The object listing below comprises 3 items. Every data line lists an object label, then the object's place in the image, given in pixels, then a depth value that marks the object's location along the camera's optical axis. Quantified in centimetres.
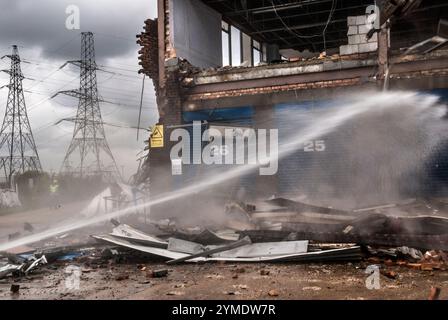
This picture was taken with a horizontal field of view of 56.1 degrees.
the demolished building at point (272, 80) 1157
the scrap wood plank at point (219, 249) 736
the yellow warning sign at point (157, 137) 1378
